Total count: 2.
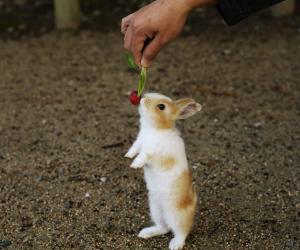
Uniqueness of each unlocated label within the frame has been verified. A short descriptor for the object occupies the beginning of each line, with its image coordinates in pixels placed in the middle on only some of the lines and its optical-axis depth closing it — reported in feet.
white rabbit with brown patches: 8.59
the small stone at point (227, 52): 17.76
